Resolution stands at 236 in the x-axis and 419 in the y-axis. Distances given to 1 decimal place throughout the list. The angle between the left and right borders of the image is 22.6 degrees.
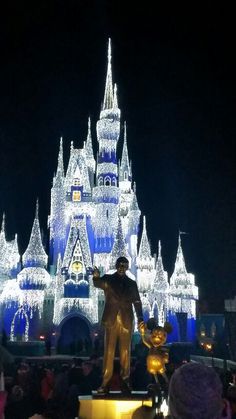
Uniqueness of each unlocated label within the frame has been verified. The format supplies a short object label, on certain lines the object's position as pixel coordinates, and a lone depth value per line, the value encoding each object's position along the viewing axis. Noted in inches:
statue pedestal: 279.0
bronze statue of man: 305.9
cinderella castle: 1691.7
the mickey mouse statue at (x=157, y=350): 286.0
